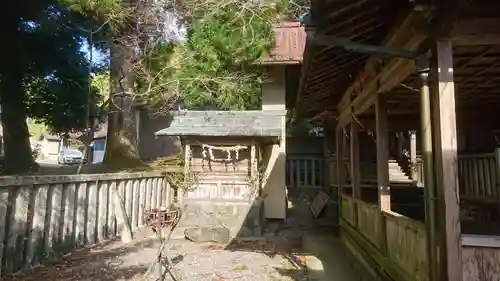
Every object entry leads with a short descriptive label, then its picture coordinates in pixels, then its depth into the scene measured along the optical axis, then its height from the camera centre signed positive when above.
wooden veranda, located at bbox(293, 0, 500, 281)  3.37 +0.89
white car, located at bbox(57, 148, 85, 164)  34.19 +0.94
